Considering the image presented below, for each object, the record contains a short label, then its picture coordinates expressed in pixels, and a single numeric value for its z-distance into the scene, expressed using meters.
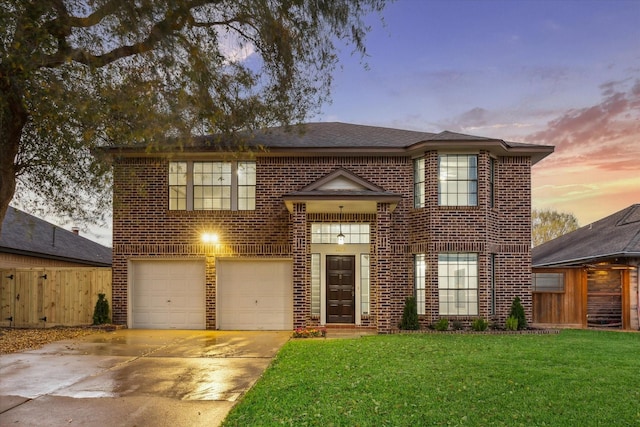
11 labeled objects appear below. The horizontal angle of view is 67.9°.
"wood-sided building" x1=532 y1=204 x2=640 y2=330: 15.02
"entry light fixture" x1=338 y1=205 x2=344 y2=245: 13.54
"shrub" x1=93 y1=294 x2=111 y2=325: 13.82
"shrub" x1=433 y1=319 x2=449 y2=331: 13.11
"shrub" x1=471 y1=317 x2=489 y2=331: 13.14
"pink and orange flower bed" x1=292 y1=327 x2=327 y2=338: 12.40
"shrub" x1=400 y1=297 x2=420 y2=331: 13.22
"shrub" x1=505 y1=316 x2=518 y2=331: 13.29
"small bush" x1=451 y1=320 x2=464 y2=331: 13.36
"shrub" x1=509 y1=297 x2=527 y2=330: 13.44
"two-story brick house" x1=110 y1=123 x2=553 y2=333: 13.82
